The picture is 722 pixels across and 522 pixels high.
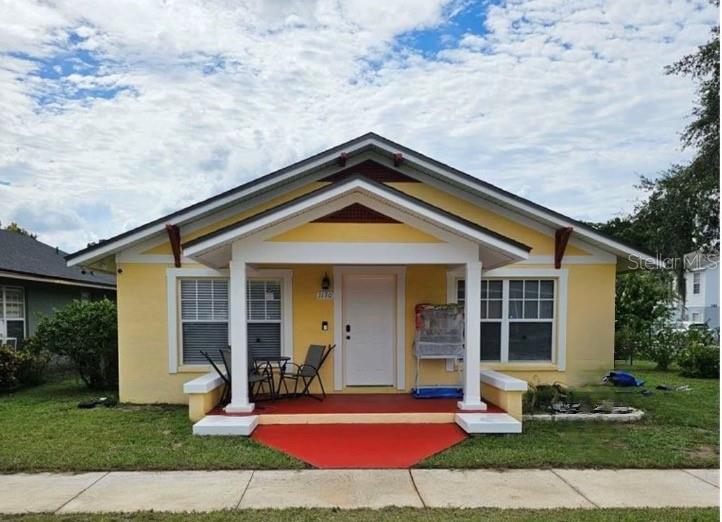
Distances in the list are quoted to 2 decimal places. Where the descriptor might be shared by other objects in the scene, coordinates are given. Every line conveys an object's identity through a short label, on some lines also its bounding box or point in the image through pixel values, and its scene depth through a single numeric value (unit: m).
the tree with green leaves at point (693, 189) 19.02
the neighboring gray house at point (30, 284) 12.83
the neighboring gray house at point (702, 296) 31.72
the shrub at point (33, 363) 11.16
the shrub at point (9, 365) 10.62
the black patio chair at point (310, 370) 8.65
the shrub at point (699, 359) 13.95
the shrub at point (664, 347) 15.72
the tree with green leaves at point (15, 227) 37.47
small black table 8.57
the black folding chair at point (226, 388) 8.30
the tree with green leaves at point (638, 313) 16.20
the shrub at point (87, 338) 10.38
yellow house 9.20
